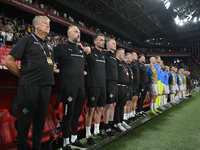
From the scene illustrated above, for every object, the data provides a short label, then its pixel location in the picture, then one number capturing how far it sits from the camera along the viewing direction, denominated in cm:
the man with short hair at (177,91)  814
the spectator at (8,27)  743
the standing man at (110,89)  290
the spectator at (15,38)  634
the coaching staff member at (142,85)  450
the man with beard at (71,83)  209
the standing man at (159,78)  538
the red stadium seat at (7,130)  192
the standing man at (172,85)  739
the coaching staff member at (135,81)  414
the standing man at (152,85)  484
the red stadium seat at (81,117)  274
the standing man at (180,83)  865
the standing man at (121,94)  324
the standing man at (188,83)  1045
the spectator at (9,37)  652
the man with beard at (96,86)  256
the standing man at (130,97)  374
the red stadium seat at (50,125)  233
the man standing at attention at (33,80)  159
